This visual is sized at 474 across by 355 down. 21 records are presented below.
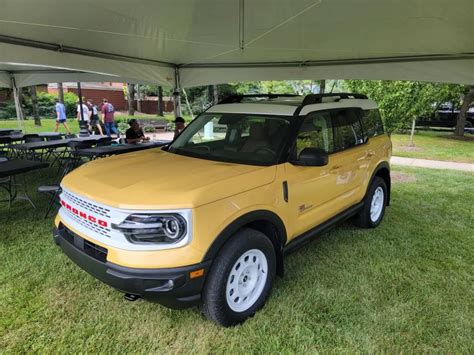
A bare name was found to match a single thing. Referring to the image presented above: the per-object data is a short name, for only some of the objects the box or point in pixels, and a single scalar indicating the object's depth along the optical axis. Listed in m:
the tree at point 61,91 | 21.95
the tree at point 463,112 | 16.98
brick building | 39.50
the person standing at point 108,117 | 15.12
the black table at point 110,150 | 6.39
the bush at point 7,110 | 28.70
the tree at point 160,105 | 33.20
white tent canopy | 4.19
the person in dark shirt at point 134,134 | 8.05
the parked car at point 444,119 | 21.09
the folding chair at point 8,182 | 5.24
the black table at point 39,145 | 7.25
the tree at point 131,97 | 29.92
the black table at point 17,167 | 4.44
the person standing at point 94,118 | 17.20
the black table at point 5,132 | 10.90
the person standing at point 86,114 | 16.25
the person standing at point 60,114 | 15.83
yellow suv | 2.30
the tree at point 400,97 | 12.80
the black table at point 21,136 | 9.43
